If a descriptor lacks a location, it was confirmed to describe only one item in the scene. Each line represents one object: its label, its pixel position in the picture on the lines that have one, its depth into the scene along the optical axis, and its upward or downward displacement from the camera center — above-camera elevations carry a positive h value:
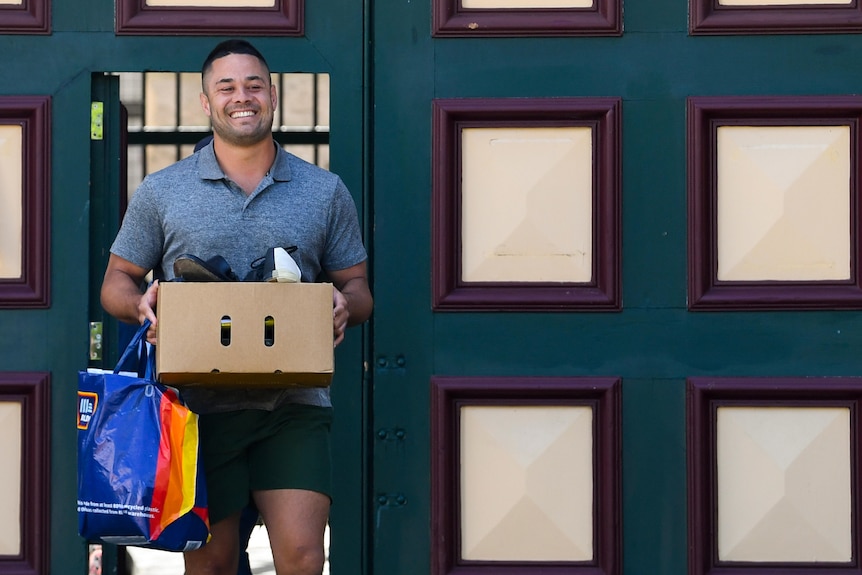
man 7.75 +0.25
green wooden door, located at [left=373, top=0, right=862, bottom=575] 9.10 +0.11
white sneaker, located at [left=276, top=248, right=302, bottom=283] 7.21 +0.19
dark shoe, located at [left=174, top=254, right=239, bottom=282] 7.18 +0.19
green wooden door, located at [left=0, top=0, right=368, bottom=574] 9.14 +0.39
